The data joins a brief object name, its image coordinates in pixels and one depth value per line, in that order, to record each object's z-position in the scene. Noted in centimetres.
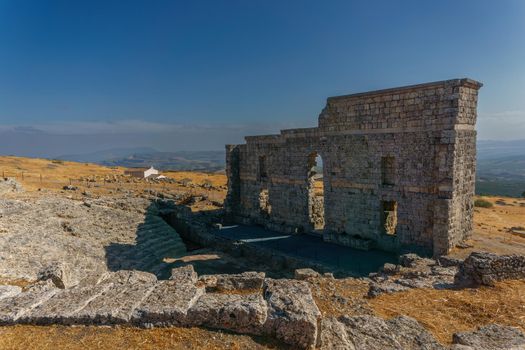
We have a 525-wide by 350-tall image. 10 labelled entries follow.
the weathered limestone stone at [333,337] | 557
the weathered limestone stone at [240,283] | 980
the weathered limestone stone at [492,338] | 605
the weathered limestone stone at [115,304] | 580
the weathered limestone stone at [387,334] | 587
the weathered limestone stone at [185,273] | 1068
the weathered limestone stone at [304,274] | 1190
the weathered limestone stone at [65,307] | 582
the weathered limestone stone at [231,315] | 570
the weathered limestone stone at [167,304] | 580
